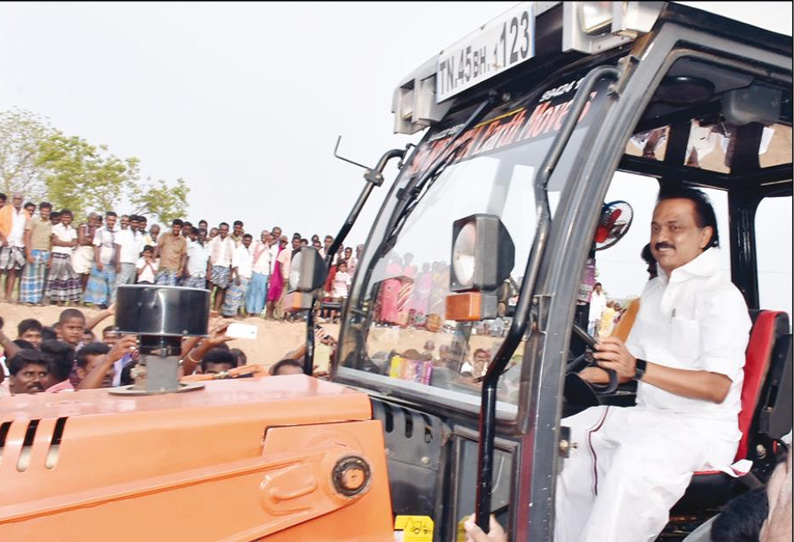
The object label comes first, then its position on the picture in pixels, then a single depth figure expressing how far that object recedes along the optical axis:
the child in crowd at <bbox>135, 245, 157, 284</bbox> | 9.84
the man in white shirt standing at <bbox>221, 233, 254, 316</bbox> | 11.05
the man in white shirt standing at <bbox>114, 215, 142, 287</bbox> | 9.73
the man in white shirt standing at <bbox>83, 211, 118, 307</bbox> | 9.46
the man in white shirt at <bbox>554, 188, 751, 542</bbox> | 2.12
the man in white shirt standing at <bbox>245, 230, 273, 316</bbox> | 11.16
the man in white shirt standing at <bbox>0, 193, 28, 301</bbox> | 8.34
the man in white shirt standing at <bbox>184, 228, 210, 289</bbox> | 10.37
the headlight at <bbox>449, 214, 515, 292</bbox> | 1.63
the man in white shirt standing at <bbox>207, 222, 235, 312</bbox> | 10.93
